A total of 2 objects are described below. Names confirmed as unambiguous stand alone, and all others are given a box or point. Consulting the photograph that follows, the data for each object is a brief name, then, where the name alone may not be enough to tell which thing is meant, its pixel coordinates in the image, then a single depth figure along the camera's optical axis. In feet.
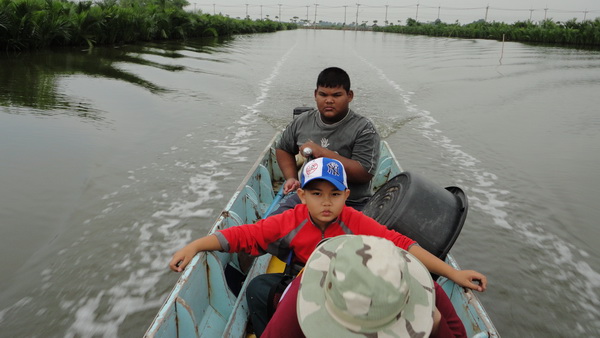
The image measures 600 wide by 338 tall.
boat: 6.80
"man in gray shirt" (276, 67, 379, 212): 10.89
